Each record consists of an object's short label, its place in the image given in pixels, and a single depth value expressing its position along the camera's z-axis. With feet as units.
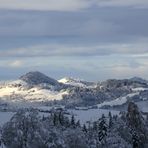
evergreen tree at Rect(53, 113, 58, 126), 620.57
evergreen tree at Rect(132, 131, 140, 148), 415.85
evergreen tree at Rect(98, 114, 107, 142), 498.69
